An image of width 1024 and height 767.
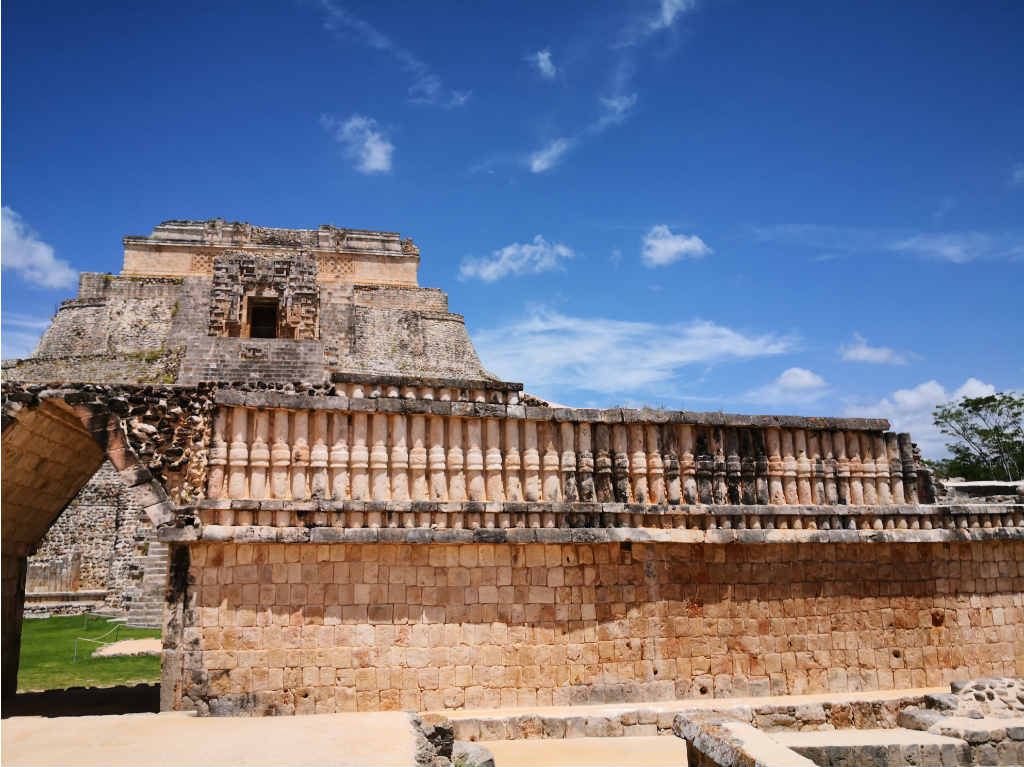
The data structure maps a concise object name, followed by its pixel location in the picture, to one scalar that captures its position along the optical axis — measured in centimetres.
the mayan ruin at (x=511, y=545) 711
